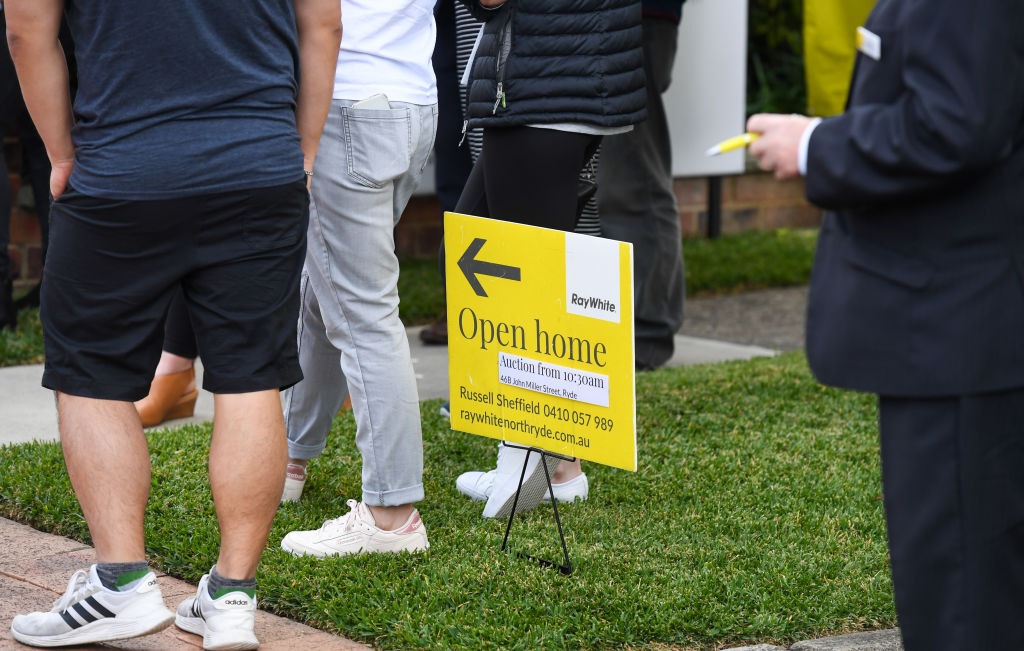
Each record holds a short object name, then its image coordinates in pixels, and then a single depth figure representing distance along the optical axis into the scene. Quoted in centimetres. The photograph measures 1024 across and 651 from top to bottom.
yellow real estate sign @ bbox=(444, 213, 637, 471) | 674
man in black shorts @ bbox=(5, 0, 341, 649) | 564
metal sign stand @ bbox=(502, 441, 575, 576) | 686
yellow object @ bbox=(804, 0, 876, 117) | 1079
